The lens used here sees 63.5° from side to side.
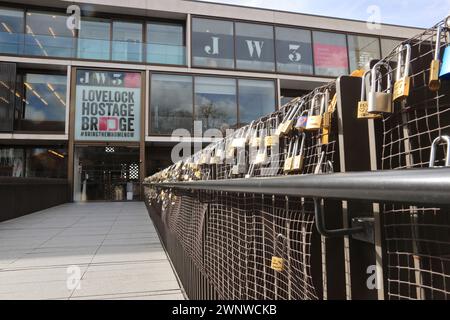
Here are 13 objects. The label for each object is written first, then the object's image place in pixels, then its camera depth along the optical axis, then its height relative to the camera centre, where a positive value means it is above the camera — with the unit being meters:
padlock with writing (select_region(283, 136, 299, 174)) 1.57 +0.14
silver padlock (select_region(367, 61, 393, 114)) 1.04 +0.24
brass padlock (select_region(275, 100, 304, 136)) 1.61 +0.29
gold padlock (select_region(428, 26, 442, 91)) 0.88 +0.26
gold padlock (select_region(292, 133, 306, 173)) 1.49 +0.11
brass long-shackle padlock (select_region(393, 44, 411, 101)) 0.97 +0.31
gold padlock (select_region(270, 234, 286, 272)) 1.53 -0.31
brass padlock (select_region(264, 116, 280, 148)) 1.82 +0.30
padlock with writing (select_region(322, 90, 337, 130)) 1.28 +0.25
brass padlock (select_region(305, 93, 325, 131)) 1.32 +0.23
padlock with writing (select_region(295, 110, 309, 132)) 1.44 +0.25
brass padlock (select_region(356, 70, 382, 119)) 1.08 +0.24
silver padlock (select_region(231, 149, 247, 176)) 2.36 +0.14
